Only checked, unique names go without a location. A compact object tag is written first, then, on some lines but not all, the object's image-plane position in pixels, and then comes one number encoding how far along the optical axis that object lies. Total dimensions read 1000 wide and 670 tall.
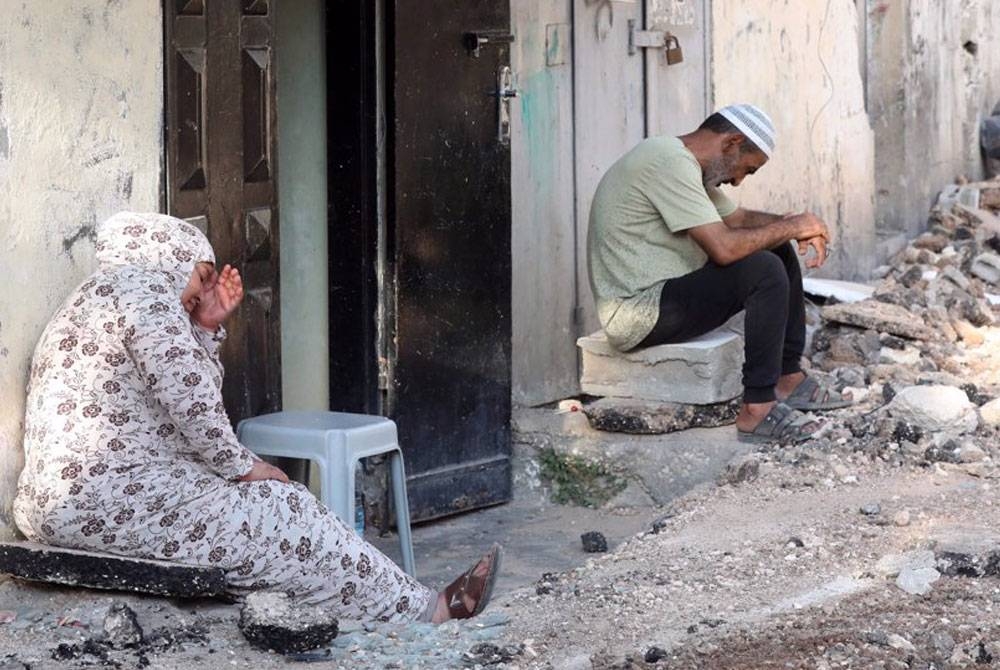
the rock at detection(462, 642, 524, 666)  4.53
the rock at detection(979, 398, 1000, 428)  6.96
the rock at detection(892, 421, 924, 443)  6.76
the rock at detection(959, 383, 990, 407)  7.37
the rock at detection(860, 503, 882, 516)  5.89
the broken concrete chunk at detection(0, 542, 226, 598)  4.57
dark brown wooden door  5.29
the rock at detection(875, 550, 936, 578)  5.16
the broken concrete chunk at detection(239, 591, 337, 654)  4.55
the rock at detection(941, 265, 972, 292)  10.53
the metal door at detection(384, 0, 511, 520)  6.29
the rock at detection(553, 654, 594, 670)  4.47
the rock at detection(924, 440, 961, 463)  6.59
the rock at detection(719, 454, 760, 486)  6.60
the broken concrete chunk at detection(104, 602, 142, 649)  4.46
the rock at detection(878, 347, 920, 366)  8.51
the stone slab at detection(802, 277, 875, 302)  9.67
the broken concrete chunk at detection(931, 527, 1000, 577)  5.10
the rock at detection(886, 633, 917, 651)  4.39
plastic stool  5.41
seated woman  4.62
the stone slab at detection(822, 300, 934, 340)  8.81
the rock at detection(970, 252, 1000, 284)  11.10
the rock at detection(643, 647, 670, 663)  4.45
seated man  6.89
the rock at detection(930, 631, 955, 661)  4.36
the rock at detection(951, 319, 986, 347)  9.38
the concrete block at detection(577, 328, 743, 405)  7.12
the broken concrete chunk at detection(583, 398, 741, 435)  7.11
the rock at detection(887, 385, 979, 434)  6.86
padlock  8.49
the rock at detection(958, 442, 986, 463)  6.56
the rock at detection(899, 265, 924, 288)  10.56
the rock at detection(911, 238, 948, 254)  11.88
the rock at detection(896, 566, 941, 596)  4.98
